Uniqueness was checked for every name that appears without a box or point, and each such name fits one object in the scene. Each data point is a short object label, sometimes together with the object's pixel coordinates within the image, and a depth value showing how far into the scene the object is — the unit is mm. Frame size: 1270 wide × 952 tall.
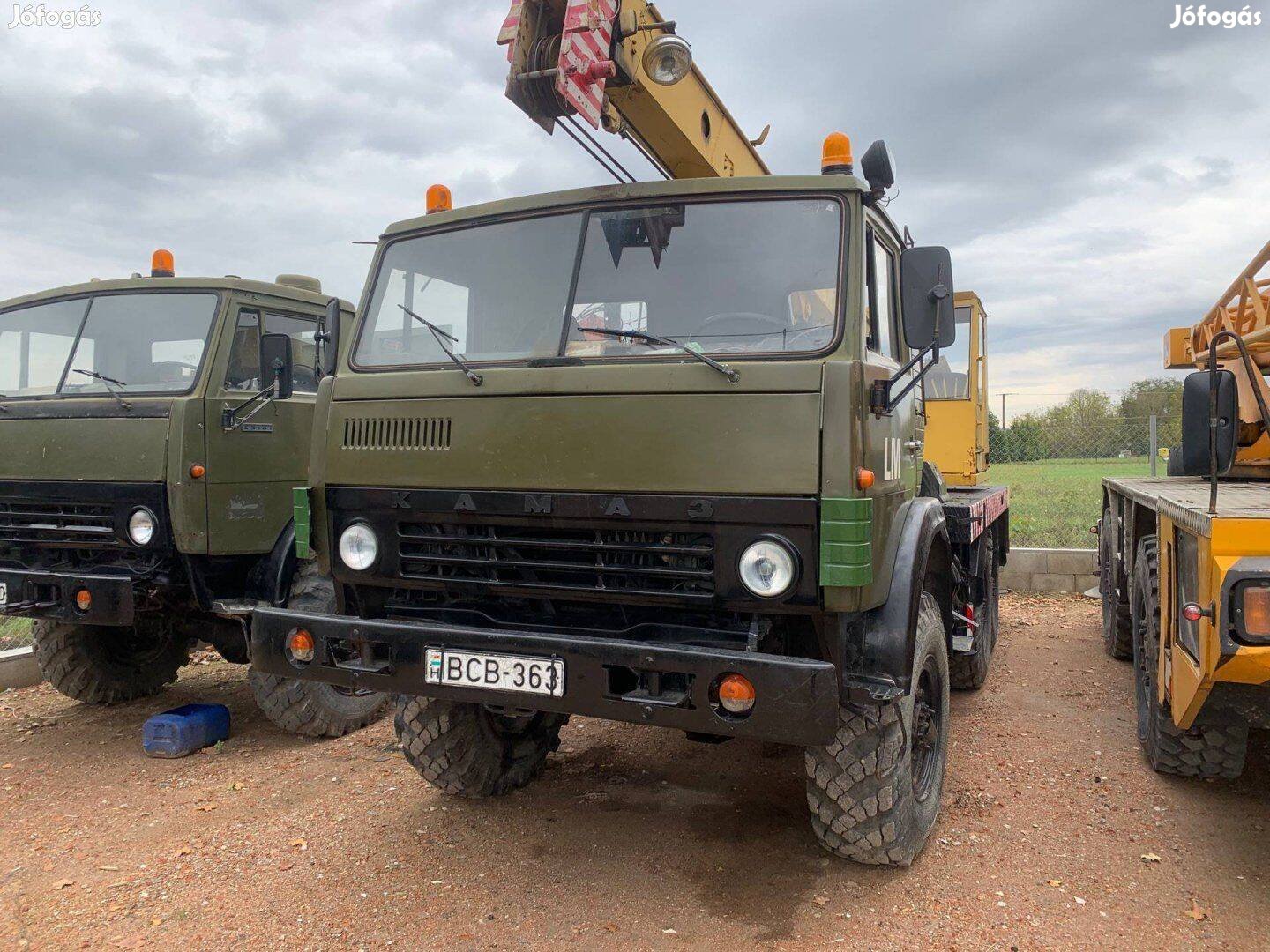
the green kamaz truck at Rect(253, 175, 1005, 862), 2754
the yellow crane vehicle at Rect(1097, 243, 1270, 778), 2588
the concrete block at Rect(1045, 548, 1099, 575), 9031
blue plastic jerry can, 4746
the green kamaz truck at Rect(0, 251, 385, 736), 4602
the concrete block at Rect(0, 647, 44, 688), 6078
